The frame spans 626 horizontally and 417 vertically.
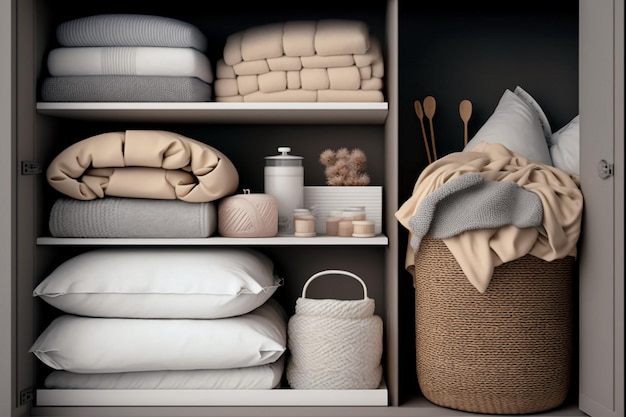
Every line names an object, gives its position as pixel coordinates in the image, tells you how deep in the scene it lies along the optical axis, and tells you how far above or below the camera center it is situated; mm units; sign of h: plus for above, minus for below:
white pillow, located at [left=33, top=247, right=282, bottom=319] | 1995 -237
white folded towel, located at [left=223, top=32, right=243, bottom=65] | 2199 +486
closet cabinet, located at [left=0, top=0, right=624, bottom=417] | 1783 +233
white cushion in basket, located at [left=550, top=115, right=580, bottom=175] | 2150 +169
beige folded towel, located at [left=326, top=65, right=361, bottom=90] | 2125 +383
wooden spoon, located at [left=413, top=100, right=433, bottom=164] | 2377 +311
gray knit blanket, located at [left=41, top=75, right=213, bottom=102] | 2094 +347
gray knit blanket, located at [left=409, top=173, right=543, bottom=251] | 1767 -8
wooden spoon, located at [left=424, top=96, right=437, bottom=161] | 2365 +324
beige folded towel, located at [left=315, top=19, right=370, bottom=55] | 2100 +492
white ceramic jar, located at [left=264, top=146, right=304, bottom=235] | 2229 +62
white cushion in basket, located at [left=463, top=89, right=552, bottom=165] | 2131 +223
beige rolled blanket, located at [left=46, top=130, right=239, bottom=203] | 2023 +110
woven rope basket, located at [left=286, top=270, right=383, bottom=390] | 2023 -409
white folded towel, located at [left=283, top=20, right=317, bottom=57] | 2127 +493
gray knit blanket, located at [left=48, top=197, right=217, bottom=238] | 2055 -42
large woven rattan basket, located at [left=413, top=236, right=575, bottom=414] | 1867 -346
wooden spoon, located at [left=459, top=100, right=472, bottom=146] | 2371 +316
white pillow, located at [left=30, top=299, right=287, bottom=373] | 1982 -399
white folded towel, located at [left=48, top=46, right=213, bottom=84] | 2109 +430
